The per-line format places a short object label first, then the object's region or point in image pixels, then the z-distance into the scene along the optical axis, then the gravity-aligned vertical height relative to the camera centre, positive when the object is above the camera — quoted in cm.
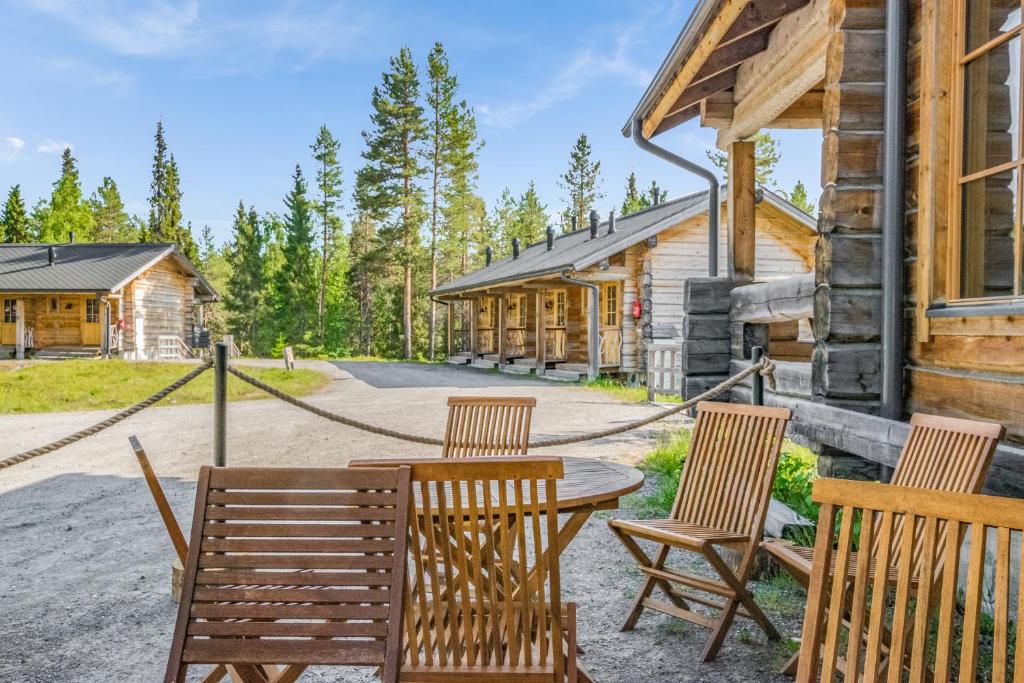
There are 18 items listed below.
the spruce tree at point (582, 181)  4891 +975
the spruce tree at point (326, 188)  4803 +931
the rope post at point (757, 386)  480 -36
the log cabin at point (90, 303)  2653 +89
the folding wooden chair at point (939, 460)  261 -48
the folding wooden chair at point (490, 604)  208 -82
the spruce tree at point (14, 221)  4156 +585
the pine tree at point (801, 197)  5259 +938
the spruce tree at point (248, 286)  5175 +288
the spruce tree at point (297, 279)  4709 +309
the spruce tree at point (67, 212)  4997 +792
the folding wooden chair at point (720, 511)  333 -88
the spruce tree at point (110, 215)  5491 +833
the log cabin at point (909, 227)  318 +50
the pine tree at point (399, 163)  3541 +801
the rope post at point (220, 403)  386 -40
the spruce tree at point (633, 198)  5134 +919
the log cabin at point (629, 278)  1764 +128
